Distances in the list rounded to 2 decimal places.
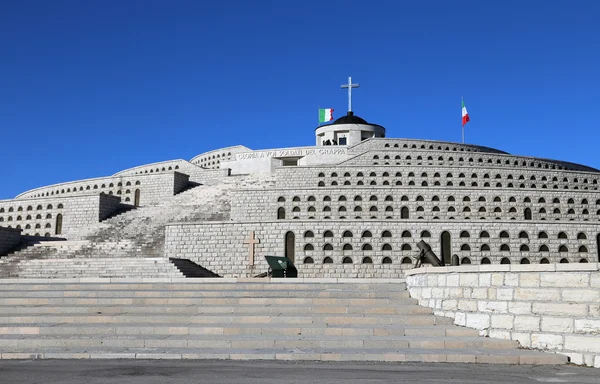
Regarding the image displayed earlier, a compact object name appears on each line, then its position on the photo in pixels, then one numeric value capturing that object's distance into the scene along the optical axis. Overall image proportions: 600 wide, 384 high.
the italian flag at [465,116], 48.41
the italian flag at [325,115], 56.00
